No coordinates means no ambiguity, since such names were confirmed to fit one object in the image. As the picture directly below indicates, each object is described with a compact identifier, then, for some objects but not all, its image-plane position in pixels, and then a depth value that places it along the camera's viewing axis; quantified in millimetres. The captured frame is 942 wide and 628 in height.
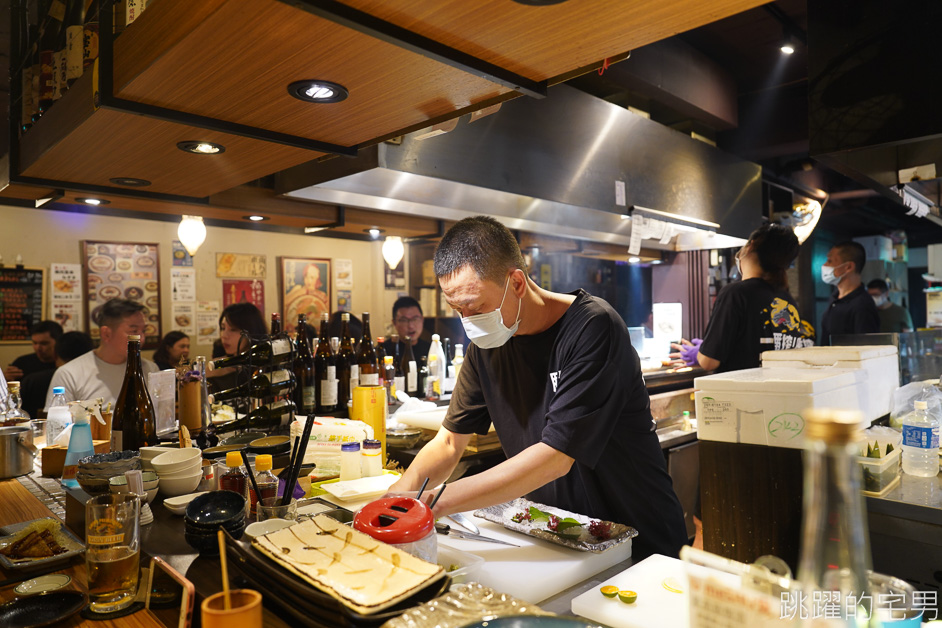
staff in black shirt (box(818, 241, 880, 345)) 4992
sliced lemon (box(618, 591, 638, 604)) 1077
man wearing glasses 5215
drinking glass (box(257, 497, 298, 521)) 1330
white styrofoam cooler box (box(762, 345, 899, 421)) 2164
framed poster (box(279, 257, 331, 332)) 6375
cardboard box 2152
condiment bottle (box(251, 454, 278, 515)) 1438
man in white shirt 3695
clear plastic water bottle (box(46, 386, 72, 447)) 2367
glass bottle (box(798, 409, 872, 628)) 486
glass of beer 1155
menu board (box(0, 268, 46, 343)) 4723
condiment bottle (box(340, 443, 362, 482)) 1906
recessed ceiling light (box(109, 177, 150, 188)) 2241
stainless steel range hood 2664
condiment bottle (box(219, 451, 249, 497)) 1532
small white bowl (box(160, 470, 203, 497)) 1706
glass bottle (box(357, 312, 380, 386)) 3396
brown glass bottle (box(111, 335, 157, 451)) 2047
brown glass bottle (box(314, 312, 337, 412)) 2961
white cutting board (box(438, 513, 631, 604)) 1196
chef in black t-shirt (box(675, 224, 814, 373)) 3375
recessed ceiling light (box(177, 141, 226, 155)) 1781
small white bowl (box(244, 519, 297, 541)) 1222
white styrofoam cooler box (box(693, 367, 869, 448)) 1738
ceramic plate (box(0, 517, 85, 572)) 1300
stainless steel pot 2146
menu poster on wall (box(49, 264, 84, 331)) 4953
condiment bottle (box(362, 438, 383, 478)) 1955
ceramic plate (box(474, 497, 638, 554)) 1330
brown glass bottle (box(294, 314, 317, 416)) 3055
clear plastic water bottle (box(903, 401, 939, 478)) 1987
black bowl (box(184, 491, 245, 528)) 1286
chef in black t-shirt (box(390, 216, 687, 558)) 1564
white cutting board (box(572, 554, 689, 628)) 1026
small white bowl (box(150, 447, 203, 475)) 1698
